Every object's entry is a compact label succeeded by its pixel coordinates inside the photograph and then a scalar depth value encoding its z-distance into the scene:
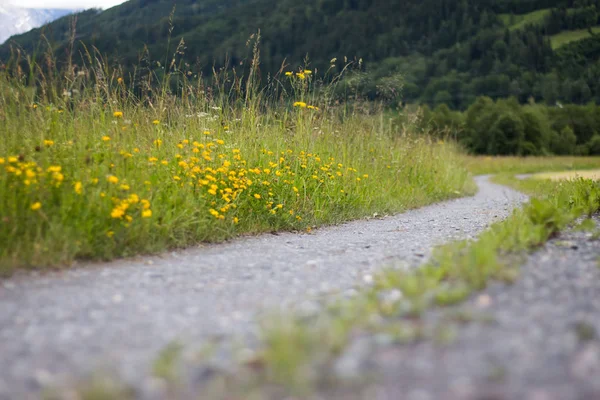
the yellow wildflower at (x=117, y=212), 4.83
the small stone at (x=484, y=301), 3.08
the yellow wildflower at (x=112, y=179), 4.92
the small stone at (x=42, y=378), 2.36
